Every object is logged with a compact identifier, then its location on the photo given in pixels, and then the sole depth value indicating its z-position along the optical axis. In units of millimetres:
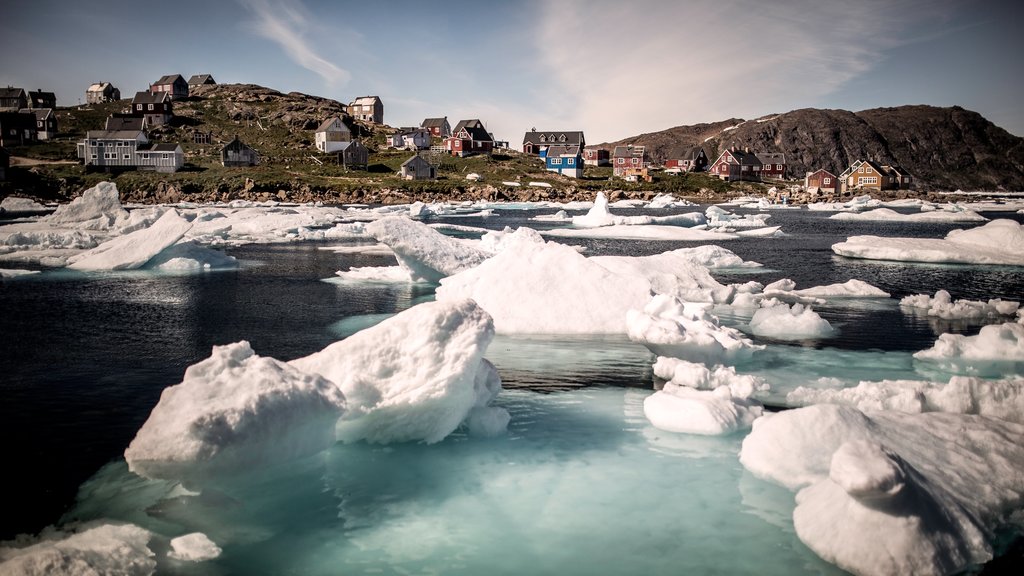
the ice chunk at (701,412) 9102
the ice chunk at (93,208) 36906
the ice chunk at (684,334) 11953
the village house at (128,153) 80000
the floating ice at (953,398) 9234
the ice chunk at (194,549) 6016
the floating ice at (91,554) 5488
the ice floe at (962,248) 27953
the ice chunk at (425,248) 18902
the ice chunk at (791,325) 15047
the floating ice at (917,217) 56469
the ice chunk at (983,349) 12625
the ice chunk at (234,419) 6566
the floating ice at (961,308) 17609
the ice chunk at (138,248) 23266
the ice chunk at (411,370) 8391
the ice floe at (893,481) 5832
